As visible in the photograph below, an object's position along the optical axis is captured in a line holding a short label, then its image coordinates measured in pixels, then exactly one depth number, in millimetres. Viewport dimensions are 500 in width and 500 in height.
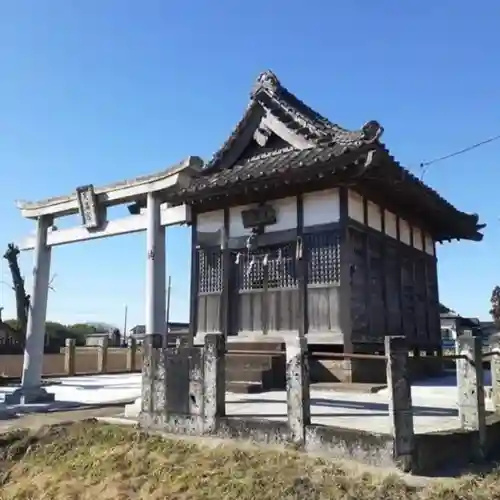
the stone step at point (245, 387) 11109
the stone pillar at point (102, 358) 26422
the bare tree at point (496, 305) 14531
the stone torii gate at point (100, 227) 12258
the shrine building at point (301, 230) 11422
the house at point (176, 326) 52525
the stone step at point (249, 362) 11969
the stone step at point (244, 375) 11672
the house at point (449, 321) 31019
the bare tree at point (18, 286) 21031
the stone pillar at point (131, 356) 27986
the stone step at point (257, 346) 11945
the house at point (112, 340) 45325
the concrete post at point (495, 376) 7840
